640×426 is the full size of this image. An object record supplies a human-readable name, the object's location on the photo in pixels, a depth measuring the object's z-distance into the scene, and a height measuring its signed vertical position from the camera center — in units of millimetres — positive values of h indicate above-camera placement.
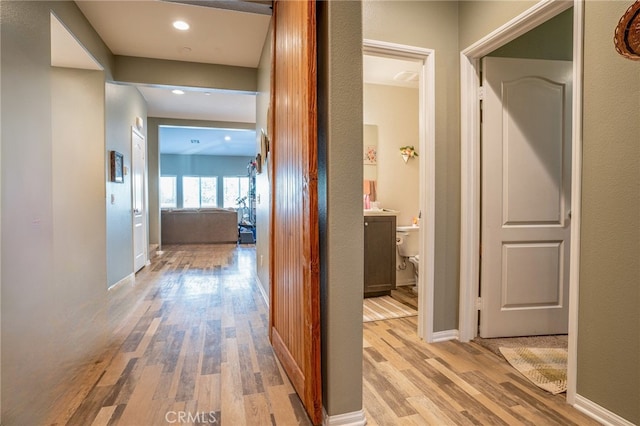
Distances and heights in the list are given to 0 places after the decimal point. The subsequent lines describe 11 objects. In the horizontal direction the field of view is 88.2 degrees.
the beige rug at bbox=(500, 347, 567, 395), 1870 -1026
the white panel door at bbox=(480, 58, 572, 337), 2426 +45
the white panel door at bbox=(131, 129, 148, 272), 4832 +44
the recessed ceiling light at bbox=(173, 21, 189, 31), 3128 +1710
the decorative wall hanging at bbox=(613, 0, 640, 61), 1052 +550
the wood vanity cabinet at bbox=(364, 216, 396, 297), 3555 -576
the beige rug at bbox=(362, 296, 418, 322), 3027 -1041
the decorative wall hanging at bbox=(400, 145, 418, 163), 4090 +624
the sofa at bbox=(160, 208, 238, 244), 8086 -582
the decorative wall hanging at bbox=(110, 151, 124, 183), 3854 +432
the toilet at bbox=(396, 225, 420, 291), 3848 -454
